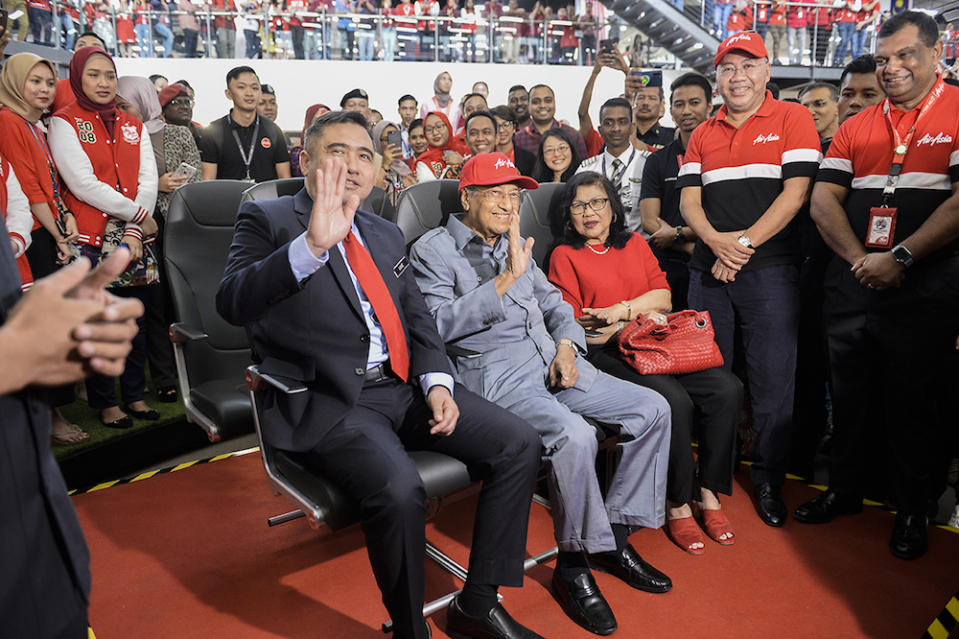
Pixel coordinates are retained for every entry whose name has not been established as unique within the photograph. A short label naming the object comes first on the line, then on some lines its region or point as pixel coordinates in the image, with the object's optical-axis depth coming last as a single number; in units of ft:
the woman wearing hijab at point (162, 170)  12.55
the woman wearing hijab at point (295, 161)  16.08
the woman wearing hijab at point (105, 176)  10.67
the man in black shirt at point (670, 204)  10.95
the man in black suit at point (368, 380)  5.68
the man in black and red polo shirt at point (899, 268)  7.85
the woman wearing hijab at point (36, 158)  10.12
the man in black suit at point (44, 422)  2.56
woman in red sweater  8.42
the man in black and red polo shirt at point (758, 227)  8.95
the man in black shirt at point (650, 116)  14.84
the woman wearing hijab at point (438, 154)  15.29
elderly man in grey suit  7.10
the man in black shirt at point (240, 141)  13.43
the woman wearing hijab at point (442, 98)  30.09
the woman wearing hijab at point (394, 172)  14.05
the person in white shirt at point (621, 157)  12.42
